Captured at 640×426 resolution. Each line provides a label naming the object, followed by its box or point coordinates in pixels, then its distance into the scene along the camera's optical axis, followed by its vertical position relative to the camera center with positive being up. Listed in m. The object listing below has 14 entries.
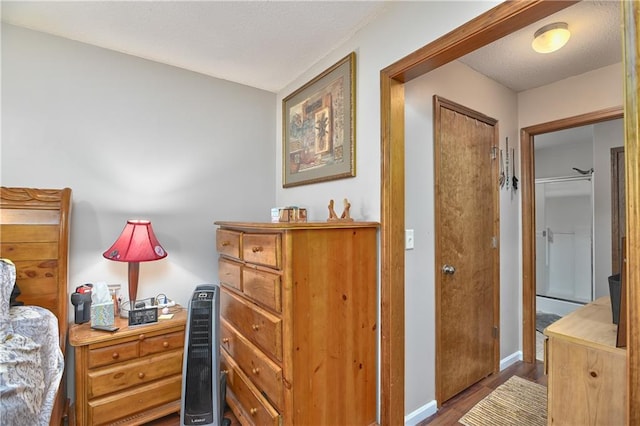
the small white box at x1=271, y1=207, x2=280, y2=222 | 1.92 +0.03
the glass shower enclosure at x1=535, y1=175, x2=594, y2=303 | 4.09 -0.26
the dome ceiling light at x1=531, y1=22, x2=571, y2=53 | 1.73 +1.08
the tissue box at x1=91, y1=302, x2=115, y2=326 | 1.77 -0.58
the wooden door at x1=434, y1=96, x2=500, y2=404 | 2.01 -0.20
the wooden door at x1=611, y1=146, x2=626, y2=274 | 3.10 +0.19
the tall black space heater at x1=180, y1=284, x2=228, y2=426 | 1.63 -0.81
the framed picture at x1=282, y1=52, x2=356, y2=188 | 1.90 +0.66
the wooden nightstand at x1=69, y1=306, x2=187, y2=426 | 1.65 -0.90
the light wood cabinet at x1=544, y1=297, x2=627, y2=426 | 1.13 -0.62
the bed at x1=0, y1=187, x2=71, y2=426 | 1.38 -0.32
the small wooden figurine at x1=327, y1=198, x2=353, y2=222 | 1.69 +0.03
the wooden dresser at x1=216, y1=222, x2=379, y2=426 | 1.39 -0.53
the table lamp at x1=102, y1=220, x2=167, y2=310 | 1.83 -0.19
